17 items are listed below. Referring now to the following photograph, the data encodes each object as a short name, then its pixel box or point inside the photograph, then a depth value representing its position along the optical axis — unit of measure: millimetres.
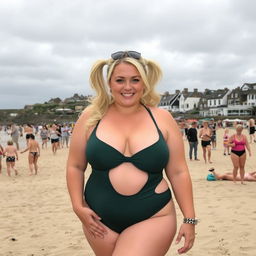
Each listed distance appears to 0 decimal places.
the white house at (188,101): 103062
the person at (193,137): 15625
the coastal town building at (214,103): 92438
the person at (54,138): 20516
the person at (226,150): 17000
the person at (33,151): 12586
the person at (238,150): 9461
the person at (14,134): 22109
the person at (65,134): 25638
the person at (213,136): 20742
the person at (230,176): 9875
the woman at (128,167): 2223
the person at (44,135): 25344
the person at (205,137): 14492
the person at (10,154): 12617
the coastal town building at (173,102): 105438
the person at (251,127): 24344
